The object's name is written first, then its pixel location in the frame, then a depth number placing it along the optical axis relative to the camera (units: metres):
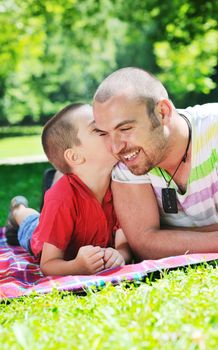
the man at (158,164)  3.56
